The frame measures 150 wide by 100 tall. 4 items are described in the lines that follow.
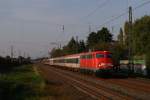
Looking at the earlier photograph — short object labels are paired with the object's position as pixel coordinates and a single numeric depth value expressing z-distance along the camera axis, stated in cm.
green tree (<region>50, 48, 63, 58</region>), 10076
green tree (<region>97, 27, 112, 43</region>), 8468
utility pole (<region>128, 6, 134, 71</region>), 3126
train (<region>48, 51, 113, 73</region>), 2588
